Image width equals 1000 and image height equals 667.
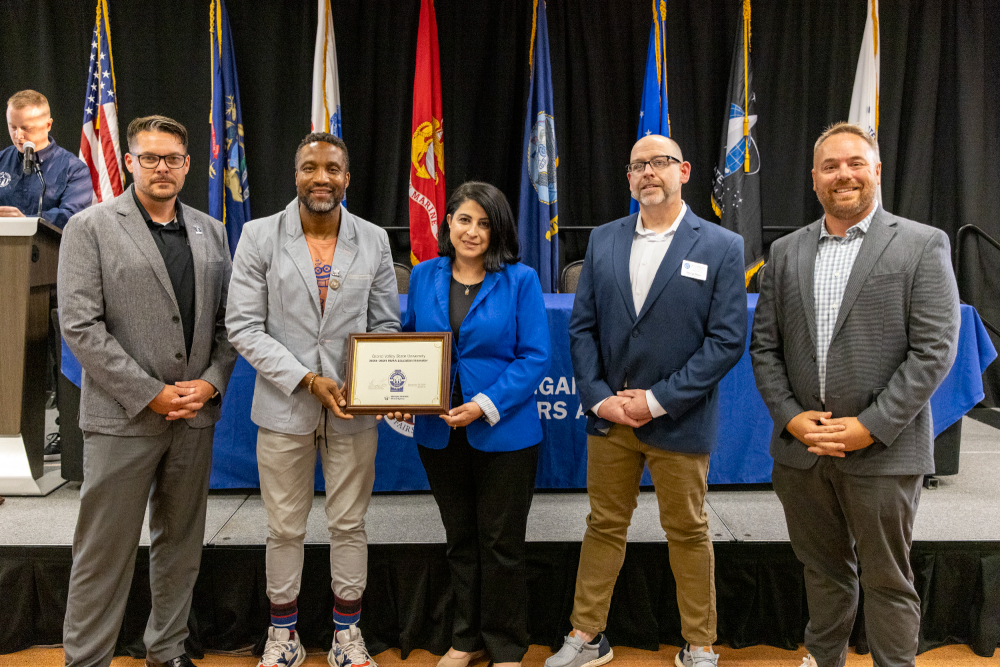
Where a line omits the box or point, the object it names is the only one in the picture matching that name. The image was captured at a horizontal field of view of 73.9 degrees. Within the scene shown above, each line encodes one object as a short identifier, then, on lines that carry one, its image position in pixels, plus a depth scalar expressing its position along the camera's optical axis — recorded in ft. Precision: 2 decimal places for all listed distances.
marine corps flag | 15.43
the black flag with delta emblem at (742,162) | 15.70
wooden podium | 7.59
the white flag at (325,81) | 15.40
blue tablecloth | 10.00
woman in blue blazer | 6.93
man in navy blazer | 6.75
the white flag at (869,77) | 15.90
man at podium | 11.97
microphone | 10.00
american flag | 14.66
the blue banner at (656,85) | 15.46
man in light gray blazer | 6.82
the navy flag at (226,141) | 15.01
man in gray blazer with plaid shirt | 5.85
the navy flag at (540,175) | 15.46
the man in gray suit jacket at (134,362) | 6.45
